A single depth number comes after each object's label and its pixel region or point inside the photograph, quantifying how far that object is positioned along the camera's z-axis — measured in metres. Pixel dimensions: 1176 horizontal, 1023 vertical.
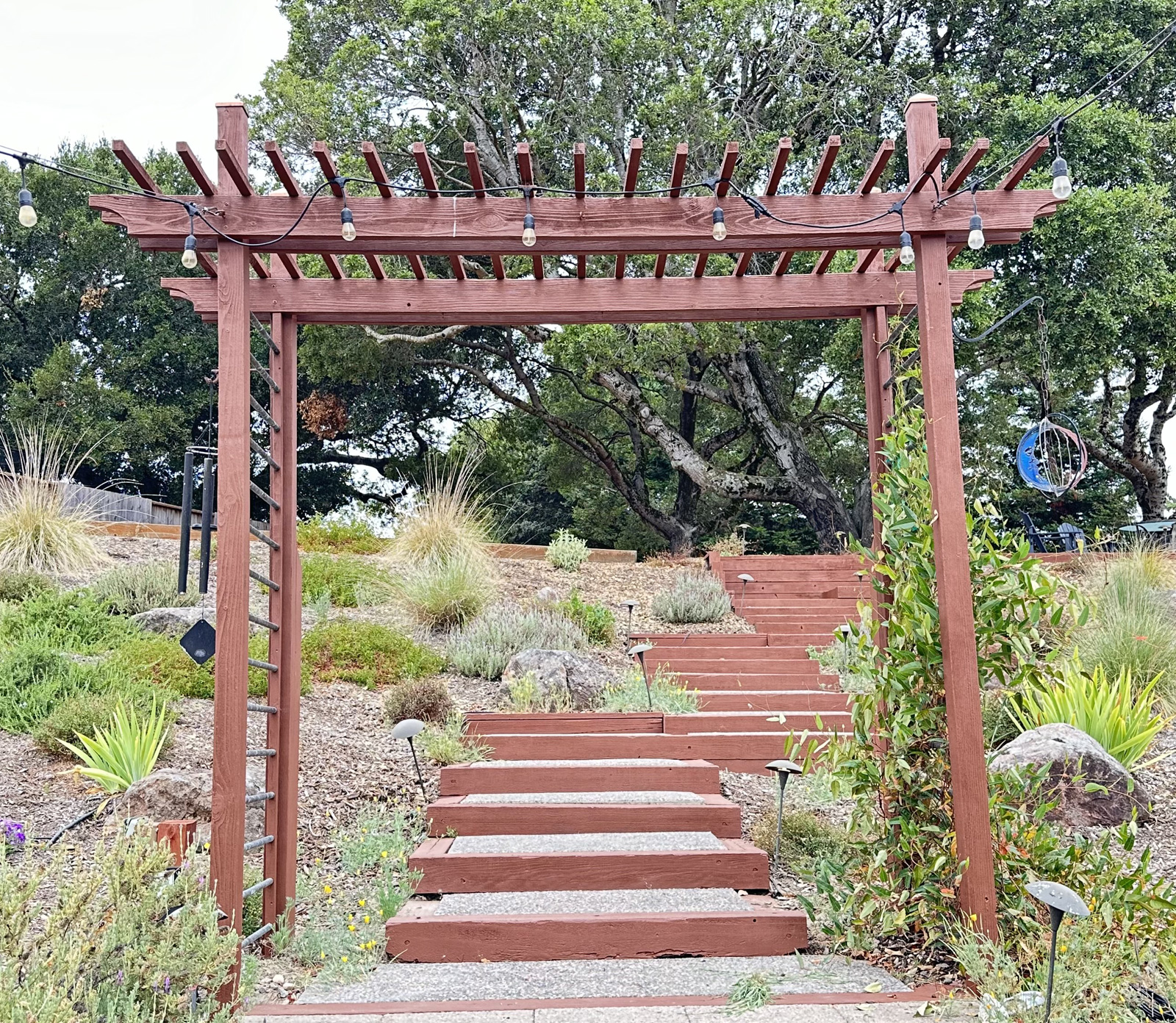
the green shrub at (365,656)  7.09
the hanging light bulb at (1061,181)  2.76
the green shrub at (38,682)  5.99
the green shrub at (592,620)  8.37
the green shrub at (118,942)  2.20
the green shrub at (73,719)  5.60
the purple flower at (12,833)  3.98
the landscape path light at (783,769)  3.85
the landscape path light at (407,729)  4.31
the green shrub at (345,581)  8.90
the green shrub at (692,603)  9.25
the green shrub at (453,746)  5.42
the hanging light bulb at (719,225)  3.17
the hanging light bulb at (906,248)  3.29
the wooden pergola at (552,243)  3.17
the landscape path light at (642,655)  5.53
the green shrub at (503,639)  7.28
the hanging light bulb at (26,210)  2.77
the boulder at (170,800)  4.77
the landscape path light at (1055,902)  2.41
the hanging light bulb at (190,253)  2.98
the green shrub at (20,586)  7.93
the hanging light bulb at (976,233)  3.20
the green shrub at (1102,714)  5.14
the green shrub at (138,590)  7.97
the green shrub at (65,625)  6.97
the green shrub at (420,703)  6.03
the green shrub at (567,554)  11.01
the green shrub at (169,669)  6.50
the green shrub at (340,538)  11.05
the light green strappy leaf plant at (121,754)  5.07
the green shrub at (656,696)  6.35
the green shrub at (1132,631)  6.19
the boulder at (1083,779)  4.71
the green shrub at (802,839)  4.48
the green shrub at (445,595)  8.23
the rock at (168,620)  7.47
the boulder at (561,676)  6.48
